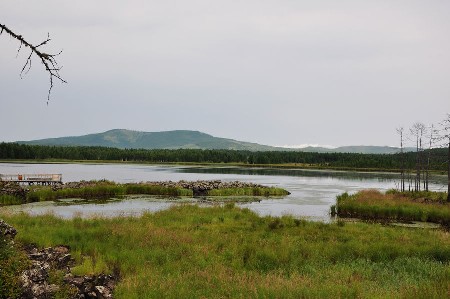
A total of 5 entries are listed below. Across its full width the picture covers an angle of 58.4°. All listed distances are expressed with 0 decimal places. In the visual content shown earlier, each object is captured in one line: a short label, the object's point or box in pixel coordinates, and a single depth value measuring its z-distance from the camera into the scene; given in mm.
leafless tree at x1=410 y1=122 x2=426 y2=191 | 71312
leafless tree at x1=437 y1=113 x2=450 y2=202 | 44638
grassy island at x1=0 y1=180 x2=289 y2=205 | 51500
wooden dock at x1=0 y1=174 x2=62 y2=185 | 70188
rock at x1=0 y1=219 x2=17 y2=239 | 15841
